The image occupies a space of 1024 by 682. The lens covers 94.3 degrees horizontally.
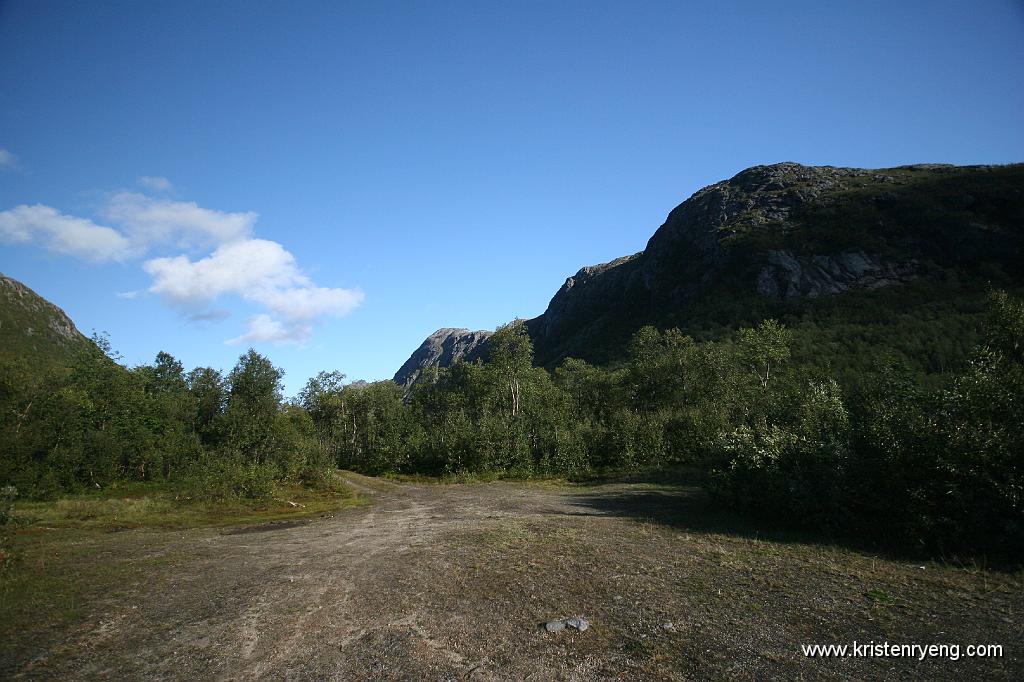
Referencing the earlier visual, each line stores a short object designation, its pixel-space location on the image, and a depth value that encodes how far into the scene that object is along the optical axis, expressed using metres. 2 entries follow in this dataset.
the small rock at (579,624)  6.57
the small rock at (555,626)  6.56
